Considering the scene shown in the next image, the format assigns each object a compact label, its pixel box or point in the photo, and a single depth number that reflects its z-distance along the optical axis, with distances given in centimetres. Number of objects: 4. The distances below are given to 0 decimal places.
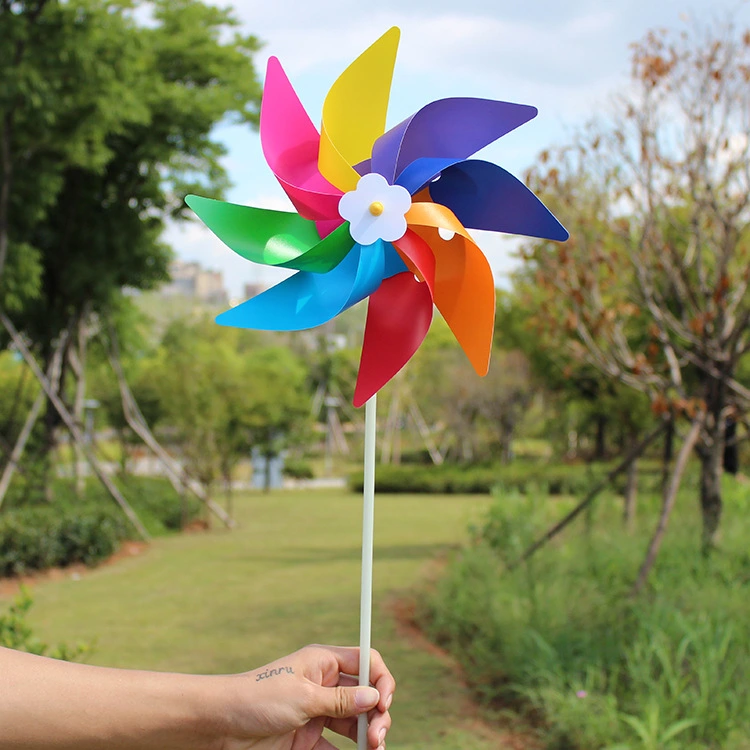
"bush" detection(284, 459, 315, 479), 2595
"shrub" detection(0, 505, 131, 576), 1006
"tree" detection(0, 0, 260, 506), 945
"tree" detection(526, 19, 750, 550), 646
